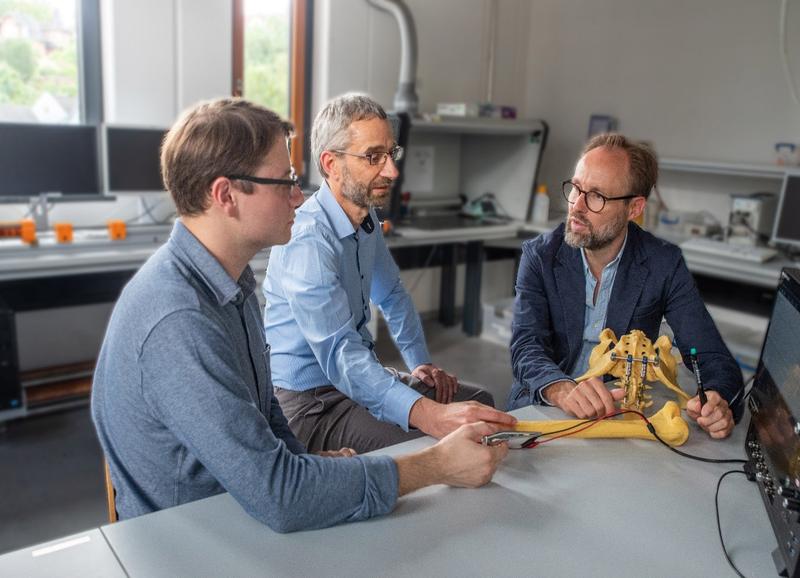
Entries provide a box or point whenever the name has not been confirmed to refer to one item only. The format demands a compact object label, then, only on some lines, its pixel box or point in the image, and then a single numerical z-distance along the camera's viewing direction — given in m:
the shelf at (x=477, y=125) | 3.76
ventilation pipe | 3.88
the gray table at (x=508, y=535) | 0.86
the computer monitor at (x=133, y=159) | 3.04
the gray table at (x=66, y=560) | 0.82
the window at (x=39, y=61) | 3.04
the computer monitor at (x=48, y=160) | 2.83
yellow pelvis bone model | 1.27
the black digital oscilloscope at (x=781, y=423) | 0.88
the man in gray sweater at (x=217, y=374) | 0.91
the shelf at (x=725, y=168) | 3.36
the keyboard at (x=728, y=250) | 3.28
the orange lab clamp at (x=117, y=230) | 2.96
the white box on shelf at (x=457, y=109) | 3.89
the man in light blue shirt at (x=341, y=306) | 1.57
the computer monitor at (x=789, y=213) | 3.27
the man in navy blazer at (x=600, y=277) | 1.71
